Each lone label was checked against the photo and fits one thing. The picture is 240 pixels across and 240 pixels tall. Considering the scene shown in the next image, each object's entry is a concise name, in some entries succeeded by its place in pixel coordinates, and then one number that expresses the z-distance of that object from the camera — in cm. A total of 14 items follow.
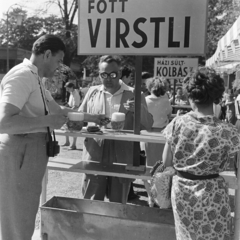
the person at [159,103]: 516
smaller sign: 693
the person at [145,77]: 686
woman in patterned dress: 204
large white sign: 239
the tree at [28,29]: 2876
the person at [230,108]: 896
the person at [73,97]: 890
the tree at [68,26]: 2325
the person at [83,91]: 1142
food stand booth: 241
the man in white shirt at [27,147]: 228
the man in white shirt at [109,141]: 310
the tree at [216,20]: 1970
